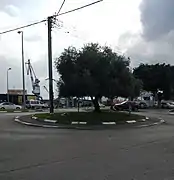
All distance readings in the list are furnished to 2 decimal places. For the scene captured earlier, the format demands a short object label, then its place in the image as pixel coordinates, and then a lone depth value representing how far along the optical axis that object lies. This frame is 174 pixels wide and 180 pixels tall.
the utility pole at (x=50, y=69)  14.38
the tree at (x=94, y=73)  13.36
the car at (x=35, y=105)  31.47
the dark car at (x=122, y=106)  23.48
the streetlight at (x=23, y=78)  26.72
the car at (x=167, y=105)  31.22
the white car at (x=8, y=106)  28.42
